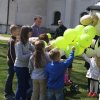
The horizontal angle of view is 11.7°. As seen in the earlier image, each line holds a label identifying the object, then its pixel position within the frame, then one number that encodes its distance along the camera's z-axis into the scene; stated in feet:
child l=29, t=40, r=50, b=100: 31.16
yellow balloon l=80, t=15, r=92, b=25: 29.28
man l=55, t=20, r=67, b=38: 50.13
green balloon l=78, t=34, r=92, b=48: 28.87
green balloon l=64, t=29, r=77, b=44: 29.64
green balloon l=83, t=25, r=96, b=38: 28.80
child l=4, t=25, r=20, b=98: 34.64
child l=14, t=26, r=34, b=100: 32.40
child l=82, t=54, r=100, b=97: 40.09
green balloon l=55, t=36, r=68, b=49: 30.06
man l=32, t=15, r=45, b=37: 41.67
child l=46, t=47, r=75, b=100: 30.52
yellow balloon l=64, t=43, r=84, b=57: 29.72
